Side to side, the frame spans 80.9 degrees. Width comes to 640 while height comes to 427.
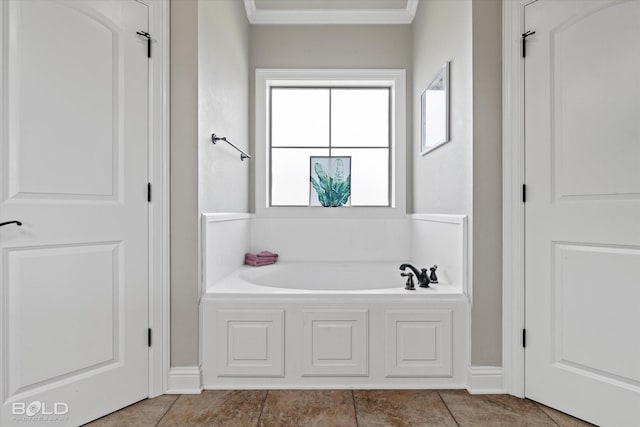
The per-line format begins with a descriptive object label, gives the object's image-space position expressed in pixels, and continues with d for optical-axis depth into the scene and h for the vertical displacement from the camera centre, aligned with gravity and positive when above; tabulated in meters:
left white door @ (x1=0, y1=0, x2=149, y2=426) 1.44 +0.02
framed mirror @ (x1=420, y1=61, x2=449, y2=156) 2.31 +0.69
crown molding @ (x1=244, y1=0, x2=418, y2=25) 3.05 +1.63
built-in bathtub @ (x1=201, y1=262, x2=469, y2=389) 1.97 -0.67
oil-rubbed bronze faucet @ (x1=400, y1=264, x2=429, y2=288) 2.17 -0.37
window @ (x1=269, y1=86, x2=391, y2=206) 3.33 +0.68
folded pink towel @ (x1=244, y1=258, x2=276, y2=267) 2.85 -0.37
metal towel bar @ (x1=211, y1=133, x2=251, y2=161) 2.19 +0.45
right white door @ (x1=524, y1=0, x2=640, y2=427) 1.53 +0.03
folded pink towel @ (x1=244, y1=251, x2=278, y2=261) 2.89 -0.33
